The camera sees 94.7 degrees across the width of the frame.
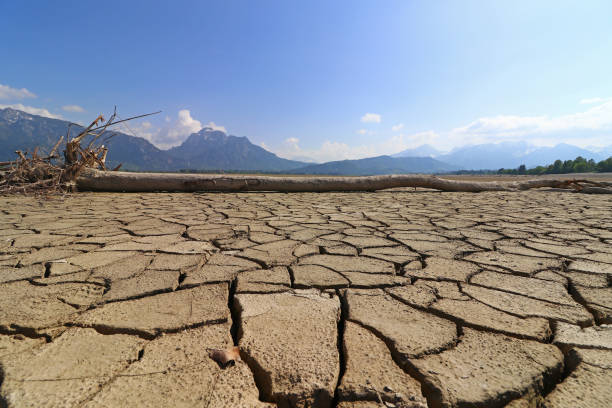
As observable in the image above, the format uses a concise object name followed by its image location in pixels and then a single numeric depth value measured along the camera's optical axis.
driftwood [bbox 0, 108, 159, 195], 4.11
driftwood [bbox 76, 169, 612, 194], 4.64
